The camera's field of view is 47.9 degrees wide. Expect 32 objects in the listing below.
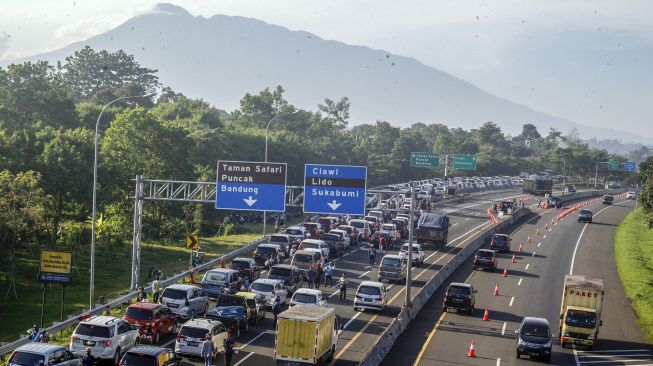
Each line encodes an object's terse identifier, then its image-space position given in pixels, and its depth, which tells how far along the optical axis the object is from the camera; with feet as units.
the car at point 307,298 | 119.24
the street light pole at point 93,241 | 118.83
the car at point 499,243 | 218.18
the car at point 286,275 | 142.92
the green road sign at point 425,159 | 378.73
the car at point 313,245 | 175.73
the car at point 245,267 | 149.79
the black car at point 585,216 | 309.01
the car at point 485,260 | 184.03
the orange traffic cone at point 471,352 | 106.01
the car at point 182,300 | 114.42
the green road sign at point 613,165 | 536.46
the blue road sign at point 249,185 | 143.74
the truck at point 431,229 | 216.74
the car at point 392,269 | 161.07
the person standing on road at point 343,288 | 141.08
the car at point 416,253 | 188.82
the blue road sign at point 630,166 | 543.39
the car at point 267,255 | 166.81
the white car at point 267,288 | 125.90
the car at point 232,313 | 107.04
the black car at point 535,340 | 105.77
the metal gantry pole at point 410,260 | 130.72
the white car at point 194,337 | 92.53
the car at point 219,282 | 133.18
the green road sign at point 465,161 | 408.53
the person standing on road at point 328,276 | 156.61
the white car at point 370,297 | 132.16
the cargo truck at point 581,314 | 114.93
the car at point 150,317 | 100.53
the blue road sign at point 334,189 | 146.72
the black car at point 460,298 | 135.23
